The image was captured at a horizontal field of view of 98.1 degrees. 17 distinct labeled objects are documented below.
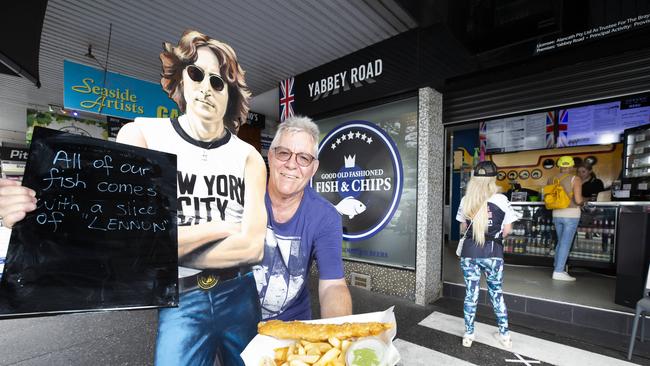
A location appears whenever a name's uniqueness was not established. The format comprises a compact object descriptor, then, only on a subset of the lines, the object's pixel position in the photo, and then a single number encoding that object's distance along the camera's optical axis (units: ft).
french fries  2.67
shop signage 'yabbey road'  11.57
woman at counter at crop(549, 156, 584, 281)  13.82
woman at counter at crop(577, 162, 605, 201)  15.65
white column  11.46
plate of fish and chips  2.68
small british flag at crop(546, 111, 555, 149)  18.56
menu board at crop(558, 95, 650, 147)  15.74
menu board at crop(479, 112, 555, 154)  18.81
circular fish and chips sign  12.57
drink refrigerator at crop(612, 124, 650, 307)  10.00
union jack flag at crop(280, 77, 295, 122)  15.15
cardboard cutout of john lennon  3.25
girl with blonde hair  8.59
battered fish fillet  2.93
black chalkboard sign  2.46
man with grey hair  4.20
